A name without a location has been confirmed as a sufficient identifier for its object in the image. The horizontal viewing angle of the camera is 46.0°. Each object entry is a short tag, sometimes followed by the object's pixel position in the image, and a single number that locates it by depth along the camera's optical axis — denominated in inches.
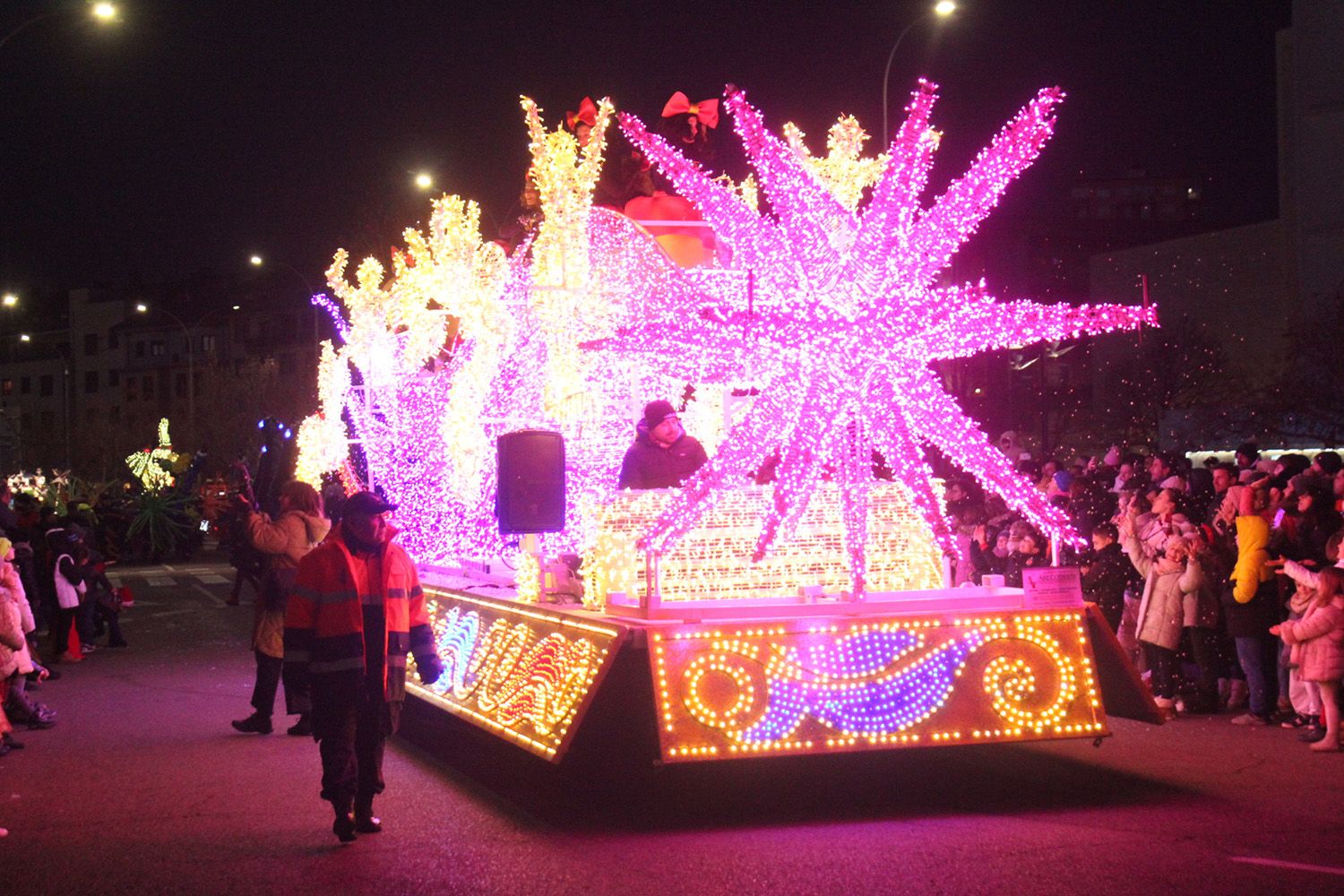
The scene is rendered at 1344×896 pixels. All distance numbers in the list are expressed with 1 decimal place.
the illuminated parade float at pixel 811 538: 352.8
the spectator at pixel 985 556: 589.6
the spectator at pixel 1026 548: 504.7
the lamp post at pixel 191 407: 2388.0
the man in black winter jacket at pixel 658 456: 424.8
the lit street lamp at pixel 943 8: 748.0
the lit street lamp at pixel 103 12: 695.7
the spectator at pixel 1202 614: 489.4
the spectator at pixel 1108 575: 533.3
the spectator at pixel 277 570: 470.6
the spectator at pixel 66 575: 683.4
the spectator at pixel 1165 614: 494.6
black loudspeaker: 389.1
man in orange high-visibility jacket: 326.6
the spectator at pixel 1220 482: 554.6
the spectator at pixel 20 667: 448.5
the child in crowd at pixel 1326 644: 418.3
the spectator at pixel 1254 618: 468.1
